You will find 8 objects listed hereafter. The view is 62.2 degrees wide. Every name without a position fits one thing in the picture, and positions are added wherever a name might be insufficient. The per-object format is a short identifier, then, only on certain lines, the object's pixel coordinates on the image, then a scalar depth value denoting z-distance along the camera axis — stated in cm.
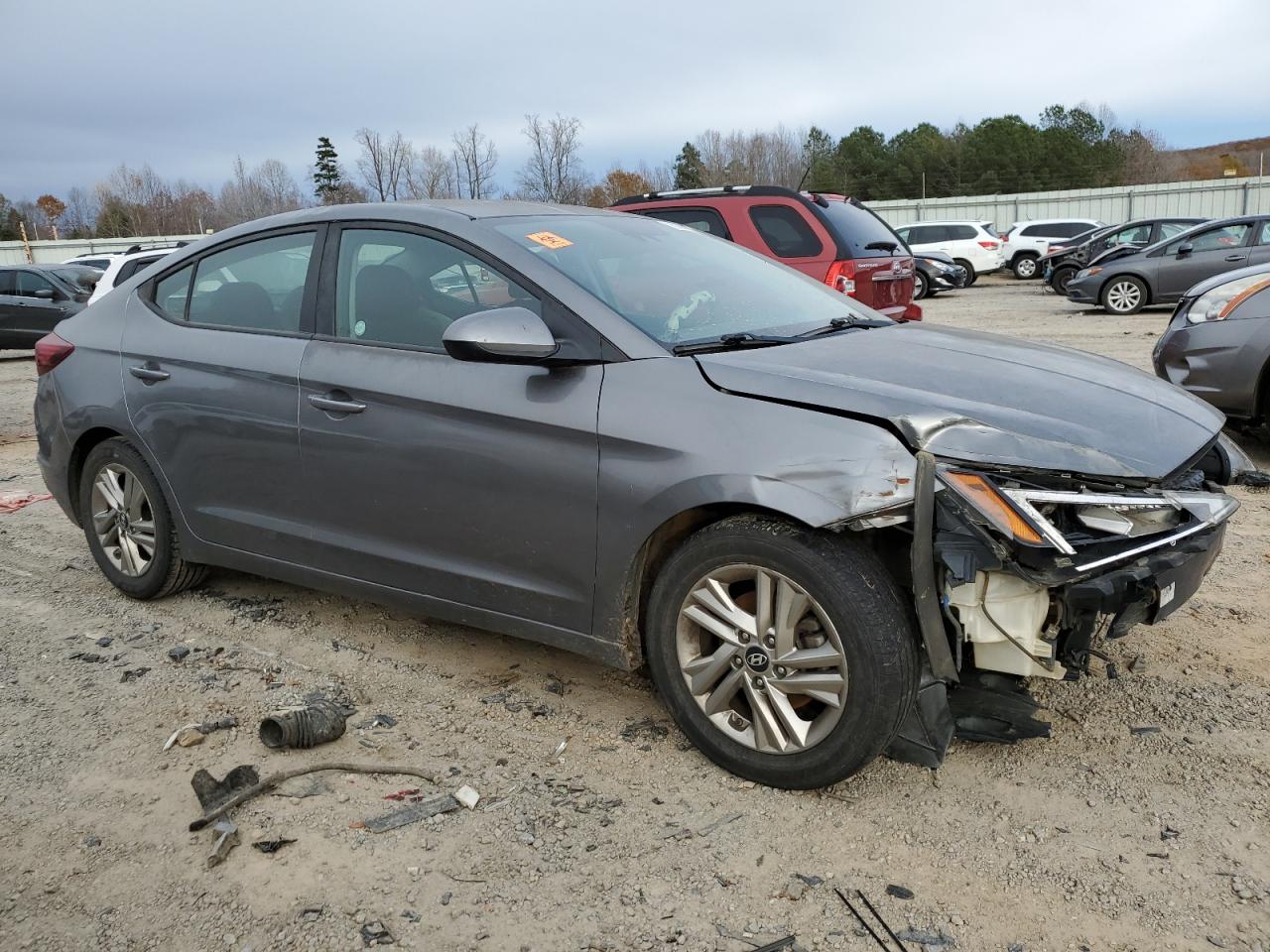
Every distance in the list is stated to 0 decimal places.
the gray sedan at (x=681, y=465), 273
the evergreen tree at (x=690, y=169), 5867
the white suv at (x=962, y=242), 2761
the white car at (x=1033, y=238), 2830
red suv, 840
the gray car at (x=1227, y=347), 611
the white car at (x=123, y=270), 1233
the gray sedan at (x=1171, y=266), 1594
